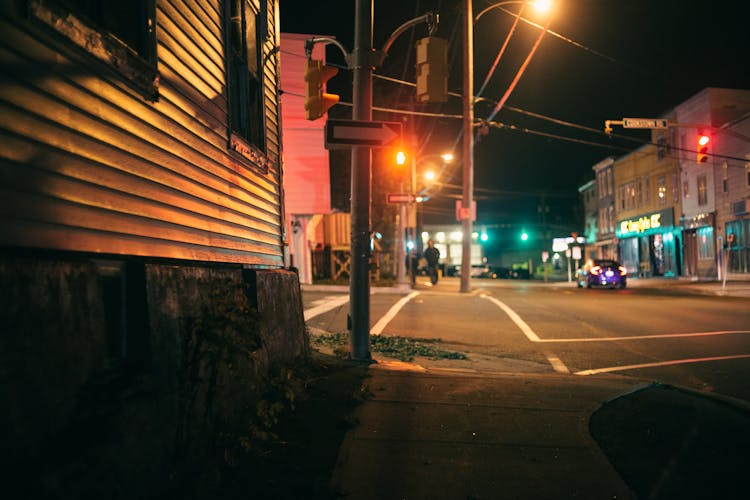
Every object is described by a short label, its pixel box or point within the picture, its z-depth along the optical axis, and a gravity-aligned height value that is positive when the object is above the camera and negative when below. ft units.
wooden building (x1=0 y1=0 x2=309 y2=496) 8.63 +0.79
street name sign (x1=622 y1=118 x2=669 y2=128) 65.77 +17.08
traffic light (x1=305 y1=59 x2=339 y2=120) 26.37 +8.53
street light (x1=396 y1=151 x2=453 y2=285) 91.76 +7.76
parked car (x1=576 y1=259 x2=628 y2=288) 94.12 -0.92
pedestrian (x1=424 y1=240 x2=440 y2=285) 87.66 +2.36
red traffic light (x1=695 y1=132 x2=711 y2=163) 67.56 +14.80
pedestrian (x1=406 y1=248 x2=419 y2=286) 97.44 +1.15
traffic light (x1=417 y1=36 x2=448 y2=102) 26.78 +9.55
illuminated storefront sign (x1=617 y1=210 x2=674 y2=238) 128.36 +11.19
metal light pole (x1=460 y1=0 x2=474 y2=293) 78.23 +18.29
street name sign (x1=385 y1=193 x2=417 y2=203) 75.82 +9.76
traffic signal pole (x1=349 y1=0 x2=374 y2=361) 25.58 +3.23
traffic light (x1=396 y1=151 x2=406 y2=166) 70.99 +14.41
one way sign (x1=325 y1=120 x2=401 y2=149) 24.52 +5.91
